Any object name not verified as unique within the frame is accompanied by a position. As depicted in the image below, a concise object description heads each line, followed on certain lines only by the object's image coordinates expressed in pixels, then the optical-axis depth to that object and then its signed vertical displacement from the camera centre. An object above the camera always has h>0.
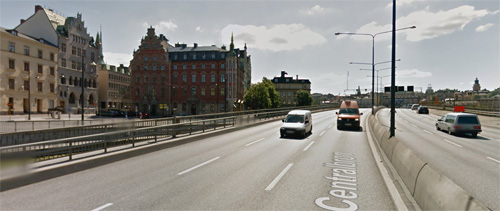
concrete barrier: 3.64 -1.50
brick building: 66.69 +5.96
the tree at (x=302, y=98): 94.31 +1.26
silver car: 18.84 -1.61
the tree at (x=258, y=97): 55.59 +0.93
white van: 17.12 -1.52
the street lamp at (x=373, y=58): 29.13 +5.08
